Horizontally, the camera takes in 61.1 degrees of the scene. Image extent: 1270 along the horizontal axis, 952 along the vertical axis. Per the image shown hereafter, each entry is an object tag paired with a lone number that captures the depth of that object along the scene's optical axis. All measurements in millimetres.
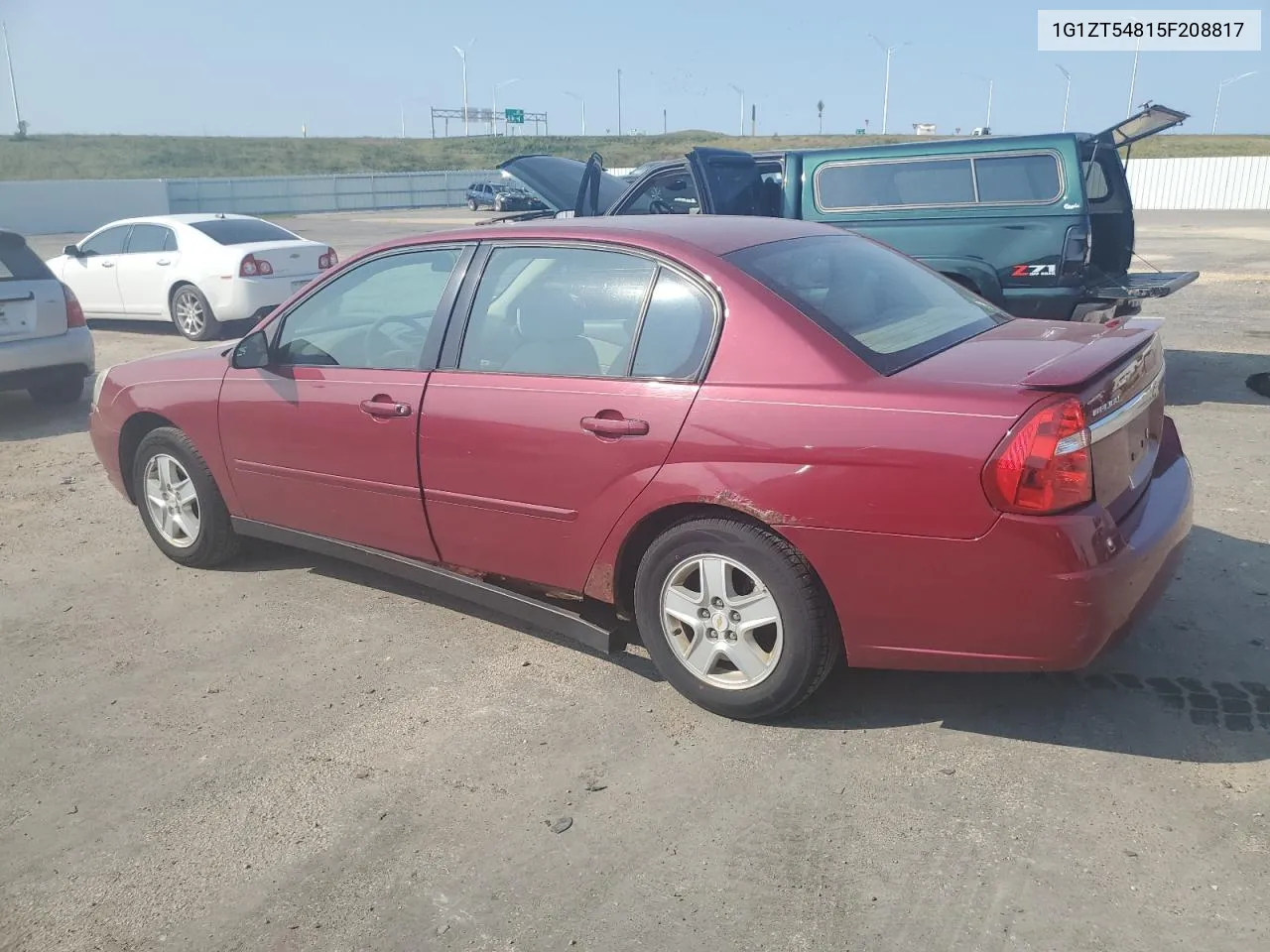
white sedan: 12445
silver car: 8484
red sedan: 3057
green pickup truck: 8219
